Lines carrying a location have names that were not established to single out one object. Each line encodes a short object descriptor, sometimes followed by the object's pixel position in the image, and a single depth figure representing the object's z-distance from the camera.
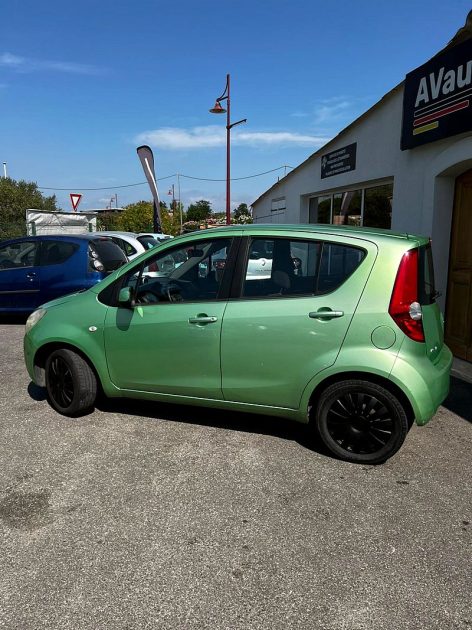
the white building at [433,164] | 5.74
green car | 3.18
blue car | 7.77
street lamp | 17.59
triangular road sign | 15.54
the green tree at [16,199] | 34.81
